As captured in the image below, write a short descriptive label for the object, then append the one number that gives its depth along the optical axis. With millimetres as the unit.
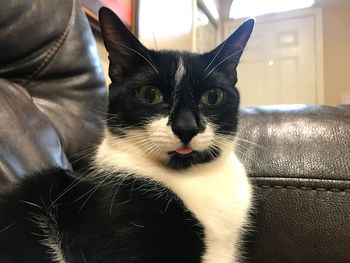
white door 3723
